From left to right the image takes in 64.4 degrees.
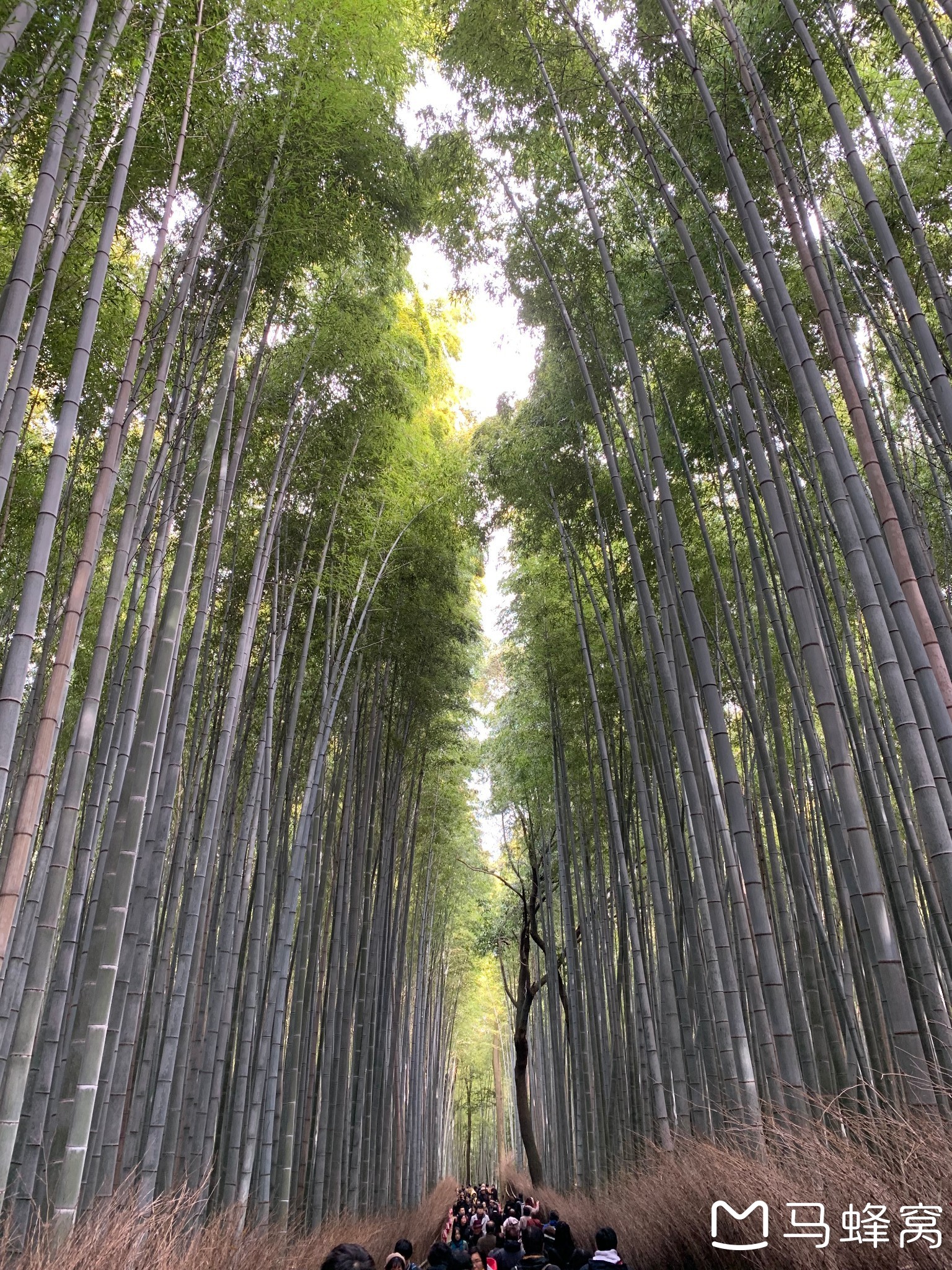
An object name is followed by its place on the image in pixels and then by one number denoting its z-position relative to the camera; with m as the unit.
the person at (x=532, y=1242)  4.33
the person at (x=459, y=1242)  4.49
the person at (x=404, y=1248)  3.54
